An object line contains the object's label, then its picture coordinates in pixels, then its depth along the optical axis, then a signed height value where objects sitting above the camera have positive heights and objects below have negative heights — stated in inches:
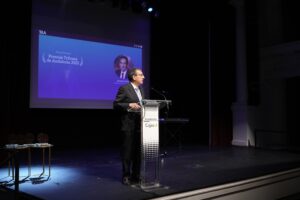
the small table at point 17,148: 115.9 -13.0
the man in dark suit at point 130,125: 136.5 -3.7
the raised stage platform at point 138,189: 129.9 -27.5
